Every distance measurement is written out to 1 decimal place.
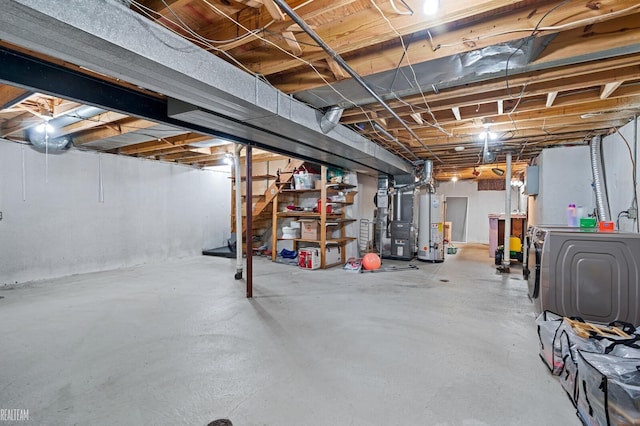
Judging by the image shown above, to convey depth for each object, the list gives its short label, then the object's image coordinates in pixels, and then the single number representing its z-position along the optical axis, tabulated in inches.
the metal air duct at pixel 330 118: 116.8
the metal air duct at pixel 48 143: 170.6
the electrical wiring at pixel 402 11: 60.7
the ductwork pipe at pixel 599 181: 144.6
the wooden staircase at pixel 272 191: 244.7
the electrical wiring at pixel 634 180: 117.0
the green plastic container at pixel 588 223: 125.1
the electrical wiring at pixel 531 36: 62.6
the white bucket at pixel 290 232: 242.1
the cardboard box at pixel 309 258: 214.5
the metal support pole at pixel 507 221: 212.5
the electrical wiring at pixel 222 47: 65.2
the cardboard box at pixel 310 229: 225.8
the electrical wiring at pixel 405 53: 65.3
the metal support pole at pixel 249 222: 146.2
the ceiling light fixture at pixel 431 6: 58.7
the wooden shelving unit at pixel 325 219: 217.0
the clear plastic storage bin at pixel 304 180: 235.3
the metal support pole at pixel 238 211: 177.9
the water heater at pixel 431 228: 254.2
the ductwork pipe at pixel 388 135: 145.2
